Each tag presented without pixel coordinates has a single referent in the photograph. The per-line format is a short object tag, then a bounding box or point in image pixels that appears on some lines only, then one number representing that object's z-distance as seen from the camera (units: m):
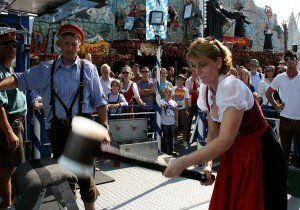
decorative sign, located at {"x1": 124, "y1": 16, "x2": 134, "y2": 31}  17.22
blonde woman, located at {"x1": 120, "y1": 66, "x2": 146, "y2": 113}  7.21
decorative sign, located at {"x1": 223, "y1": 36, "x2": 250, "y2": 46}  20.84
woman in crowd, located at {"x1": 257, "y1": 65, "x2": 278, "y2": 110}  7.54
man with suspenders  3.29
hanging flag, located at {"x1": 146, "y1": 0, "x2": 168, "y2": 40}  6.94
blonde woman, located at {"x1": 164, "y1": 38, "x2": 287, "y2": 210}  2.16
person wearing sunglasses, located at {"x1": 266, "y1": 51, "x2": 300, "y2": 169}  5.18
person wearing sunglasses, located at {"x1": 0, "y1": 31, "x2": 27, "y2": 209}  3.53
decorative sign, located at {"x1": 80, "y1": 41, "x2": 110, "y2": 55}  14.27
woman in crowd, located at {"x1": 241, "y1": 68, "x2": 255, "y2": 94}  7.67
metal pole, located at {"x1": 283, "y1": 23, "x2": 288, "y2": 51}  26.75
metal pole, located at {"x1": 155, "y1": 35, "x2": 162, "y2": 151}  6.98
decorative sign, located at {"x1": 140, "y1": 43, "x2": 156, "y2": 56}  15.05
